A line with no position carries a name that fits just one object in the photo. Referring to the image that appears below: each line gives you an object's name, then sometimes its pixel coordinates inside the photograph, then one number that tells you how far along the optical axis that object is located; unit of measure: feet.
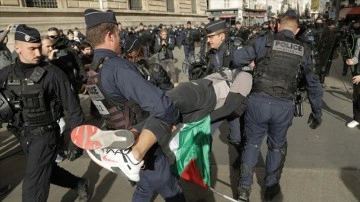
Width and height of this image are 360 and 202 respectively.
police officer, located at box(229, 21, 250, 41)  38.37
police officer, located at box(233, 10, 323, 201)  9.20
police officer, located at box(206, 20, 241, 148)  12.17
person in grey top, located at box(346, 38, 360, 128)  16.30
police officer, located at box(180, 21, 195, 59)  44.24
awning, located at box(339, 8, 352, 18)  100.46
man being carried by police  5.18
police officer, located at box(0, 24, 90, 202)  8.82
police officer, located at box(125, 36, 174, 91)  12.17
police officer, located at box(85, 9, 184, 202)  5.61
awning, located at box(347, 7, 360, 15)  89.05
